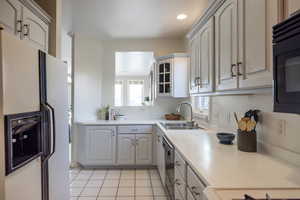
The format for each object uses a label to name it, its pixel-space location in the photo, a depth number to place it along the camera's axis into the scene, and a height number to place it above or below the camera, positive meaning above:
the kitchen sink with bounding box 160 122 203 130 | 3.23 -0.43
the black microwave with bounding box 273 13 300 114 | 0.82 +0.14
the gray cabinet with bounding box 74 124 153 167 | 3.77 -0.83
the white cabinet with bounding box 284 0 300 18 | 0.95 +0.43
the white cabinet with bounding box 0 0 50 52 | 1.61 +0.68
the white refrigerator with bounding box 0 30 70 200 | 1.12 -0.05
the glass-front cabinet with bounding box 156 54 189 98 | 3.82 +0.43
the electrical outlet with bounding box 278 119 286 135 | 1.38 -0.19
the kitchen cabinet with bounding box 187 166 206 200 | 1.15 -0.52
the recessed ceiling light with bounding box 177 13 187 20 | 3.10 +1.24
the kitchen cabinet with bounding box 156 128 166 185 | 2.81 -0.83
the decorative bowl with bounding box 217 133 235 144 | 1.88 -0.35
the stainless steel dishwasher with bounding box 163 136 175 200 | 2.14 -0.74
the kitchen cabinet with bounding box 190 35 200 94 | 2.47 +0.41
